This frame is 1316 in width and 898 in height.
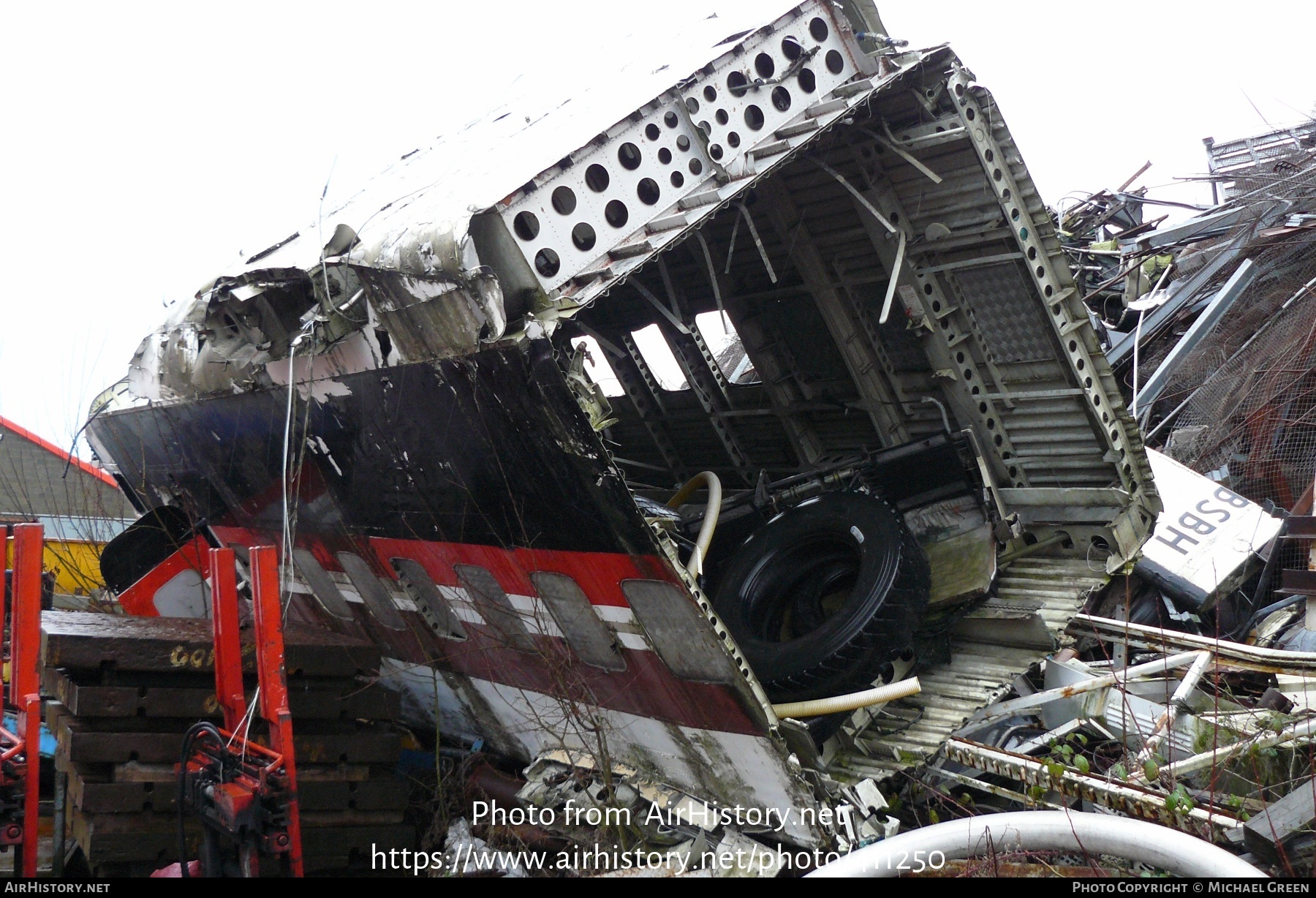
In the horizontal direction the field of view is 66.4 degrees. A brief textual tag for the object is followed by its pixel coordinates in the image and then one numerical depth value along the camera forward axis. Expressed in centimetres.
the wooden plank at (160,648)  564
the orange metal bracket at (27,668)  492
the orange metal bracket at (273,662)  477
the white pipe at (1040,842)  351
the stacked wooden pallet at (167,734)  547
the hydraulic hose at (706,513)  507
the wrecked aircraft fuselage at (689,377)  476
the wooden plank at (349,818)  583
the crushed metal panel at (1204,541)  735
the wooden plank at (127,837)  532
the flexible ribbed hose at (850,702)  510
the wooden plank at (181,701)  566
